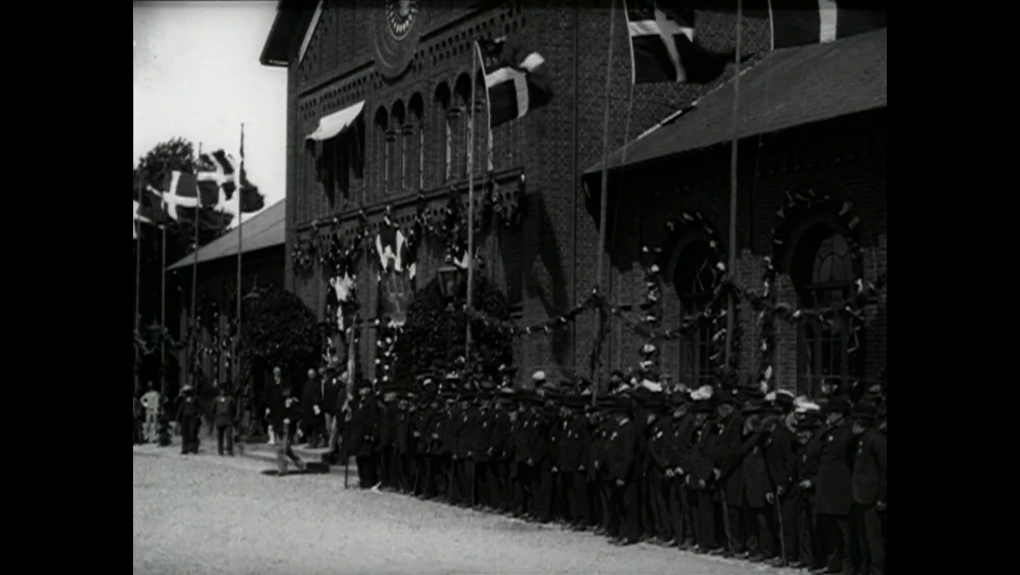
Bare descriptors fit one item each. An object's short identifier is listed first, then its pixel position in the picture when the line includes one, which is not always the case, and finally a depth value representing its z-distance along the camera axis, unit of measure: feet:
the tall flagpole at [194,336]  135.74
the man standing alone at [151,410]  118.83
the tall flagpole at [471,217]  77.87
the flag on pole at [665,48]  62.34
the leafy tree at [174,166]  164.96
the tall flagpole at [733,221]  59.67
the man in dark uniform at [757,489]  43.50
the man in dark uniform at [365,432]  71.41
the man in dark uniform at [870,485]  38.42
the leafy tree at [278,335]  103.55
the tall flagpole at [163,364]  118.56
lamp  81.15
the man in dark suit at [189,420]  102.27
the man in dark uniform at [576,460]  52.85
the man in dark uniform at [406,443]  67.82
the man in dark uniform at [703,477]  45.27
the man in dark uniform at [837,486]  39.91
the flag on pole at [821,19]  53.06
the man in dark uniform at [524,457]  56.44
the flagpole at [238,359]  107.15
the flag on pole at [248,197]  108.70
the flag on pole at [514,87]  72.33
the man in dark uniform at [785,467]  42.50
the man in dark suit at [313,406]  92.27
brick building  65.92
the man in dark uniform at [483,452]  60.08
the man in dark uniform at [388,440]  69.63
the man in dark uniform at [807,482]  41.01
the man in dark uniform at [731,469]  44.42
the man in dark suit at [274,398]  94.17
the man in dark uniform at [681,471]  46.57
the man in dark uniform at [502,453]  58.85
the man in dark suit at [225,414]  98.78
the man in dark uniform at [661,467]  47.37
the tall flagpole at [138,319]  127.22
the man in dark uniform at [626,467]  49.14
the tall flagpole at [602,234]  63.67
